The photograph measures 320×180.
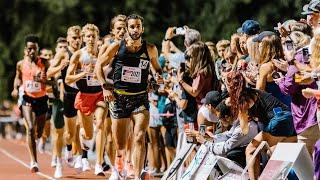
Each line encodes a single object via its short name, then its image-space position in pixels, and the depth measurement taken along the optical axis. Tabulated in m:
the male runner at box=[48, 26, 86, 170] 17.31
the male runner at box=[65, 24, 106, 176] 16.28
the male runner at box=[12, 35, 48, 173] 17.88
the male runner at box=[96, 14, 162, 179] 14.25
